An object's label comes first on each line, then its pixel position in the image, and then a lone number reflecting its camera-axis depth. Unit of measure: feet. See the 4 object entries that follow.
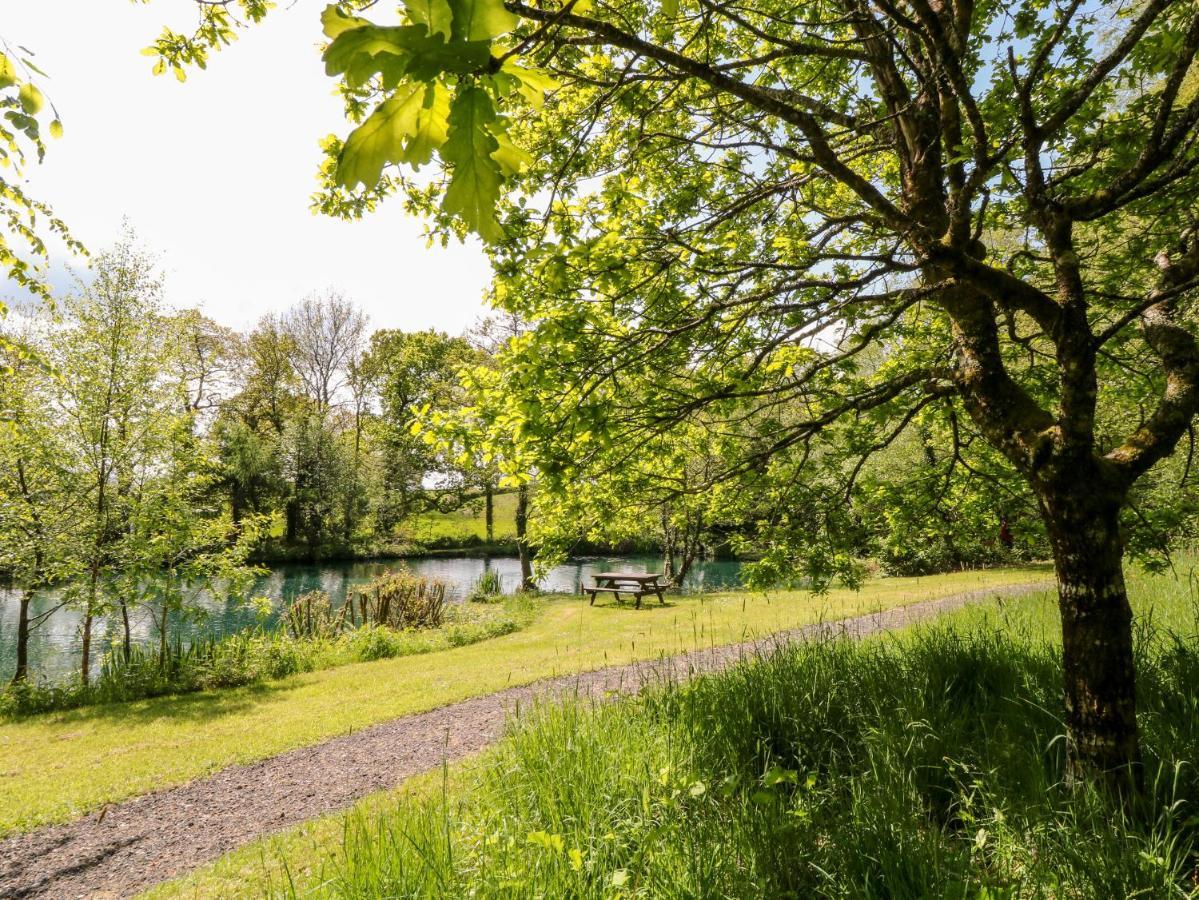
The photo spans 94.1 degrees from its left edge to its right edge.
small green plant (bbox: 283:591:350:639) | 45.39
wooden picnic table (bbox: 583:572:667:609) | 58.08
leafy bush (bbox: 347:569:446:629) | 50.02
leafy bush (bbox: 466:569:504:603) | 65.92
